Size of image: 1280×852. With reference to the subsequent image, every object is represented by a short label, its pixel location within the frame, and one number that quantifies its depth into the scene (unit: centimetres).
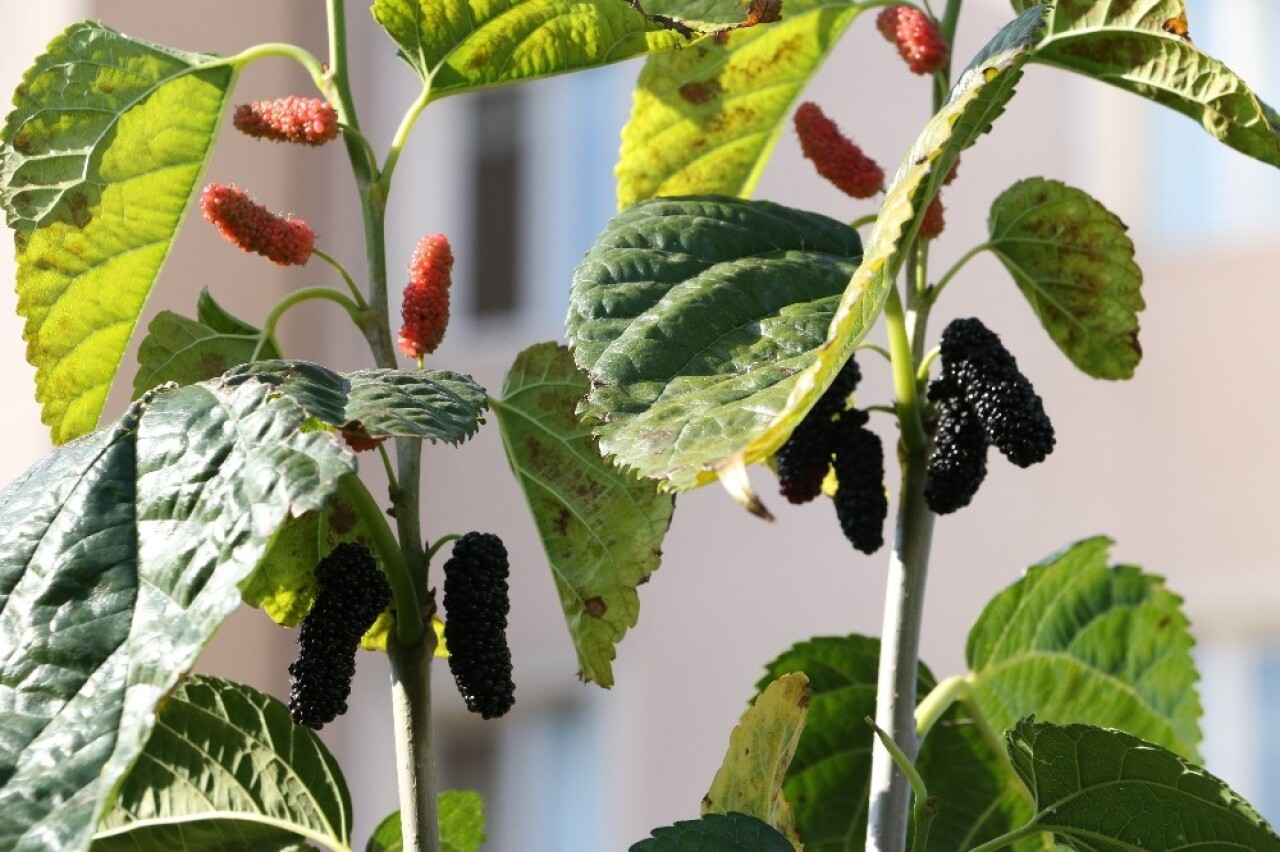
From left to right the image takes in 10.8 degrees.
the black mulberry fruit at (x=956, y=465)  119
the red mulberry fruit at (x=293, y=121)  121
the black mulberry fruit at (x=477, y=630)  119
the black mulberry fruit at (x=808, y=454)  123
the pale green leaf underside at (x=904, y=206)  112
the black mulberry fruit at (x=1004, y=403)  120
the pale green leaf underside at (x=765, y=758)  121
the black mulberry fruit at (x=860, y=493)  123
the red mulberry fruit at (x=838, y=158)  126
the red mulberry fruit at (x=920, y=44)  124
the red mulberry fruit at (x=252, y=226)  123
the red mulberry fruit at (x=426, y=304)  122
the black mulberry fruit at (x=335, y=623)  117
